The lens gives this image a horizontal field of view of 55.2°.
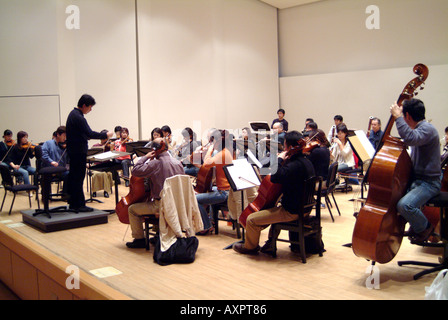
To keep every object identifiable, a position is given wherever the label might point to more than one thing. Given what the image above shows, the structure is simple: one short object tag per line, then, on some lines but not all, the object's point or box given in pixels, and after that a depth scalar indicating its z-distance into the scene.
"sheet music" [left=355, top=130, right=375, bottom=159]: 5.67
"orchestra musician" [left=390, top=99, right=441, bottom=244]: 3.21
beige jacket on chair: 4.03
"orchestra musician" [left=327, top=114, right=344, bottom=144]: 8.52
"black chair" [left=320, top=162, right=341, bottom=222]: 5.41
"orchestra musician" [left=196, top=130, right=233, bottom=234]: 4.85
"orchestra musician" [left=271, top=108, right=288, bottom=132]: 11.57
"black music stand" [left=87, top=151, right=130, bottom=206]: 5.44
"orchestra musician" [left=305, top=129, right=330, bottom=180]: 5.37
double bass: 3.20
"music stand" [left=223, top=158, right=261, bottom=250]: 4.10
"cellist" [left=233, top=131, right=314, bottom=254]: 3.81
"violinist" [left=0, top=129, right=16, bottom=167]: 7.78
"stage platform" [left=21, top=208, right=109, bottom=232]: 5.12
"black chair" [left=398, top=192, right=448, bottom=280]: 3.30
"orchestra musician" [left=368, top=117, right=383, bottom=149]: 8.05
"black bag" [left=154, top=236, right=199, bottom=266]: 3.97
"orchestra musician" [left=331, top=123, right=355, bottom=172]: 7.15
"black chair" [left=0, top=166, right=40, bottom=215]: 6.04
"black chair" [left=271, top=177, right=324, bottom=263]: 3.89
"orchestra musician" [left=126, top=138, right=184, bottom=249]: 4.22
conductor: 5.38
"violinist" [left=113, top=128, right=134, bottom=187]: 8.03
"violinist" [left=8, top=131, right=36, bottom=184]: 7.48
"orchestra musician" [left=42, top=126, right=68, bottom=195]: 6.21
